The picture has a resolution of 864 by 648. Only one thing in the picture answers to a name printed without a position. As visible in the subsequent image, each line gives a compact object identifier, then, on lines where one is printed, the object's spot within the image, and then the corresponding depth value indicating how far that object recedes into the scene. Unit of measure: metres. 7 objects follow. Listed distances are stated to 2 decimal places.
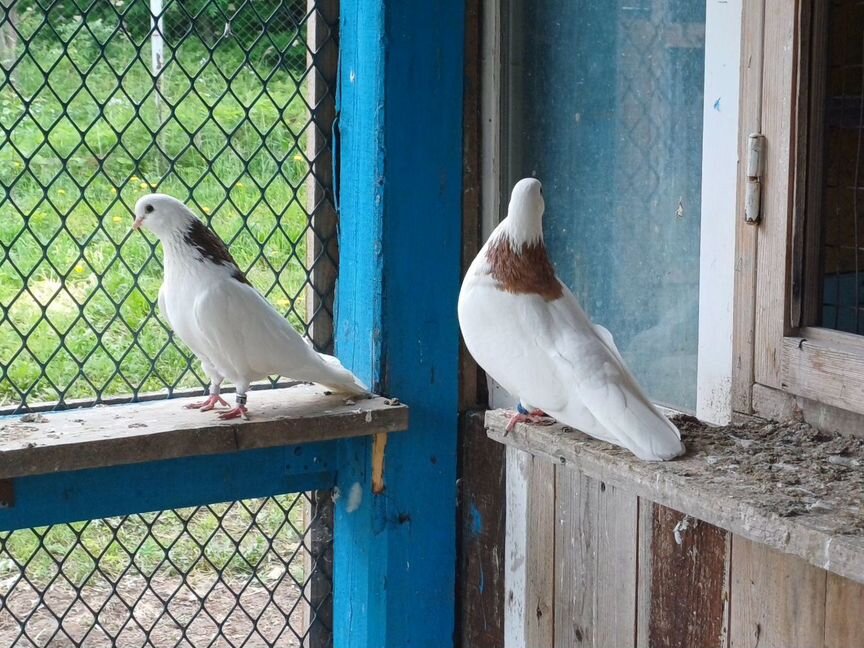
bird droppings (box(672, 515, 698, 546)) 1.78
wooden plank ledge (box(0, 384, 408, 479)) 1.81
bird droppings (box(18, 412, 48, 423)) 1.97
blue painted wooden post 2.17
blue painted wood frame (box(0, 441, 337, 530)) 1.93
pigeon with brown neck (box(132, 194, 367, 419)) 1.99
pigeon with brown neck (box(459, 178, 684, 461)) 1.61
